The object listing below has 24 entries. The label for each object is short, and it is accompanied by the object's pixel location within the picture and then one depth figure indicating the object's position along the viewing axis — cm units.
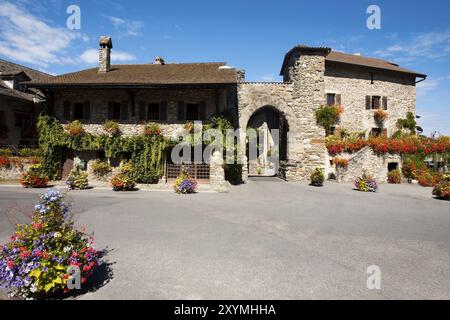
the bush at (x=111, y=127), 1599
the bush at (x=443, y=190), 1227
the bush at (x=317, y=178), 1627
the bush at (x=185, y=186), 1325
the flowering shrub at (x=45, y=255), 347
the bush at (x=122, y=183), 1389
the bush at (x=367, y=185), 1430
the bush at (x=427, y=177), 1705
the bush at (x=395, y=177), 1789
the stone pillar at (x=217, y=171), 1537
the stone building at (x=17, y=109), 1897
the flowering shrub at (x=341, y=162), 1812
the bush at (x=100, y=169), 1588
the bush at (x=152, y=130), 1575
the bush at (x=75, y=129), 1591
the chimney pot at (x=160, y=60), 2147
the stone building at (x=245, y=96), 1633
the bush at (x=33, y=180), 1402
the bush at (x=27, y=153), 1677
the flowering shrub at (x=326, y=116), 1886
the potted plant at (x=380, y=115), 2313
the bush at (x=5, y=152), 1633
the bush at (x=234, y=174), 1712
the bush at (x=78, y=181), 1397
